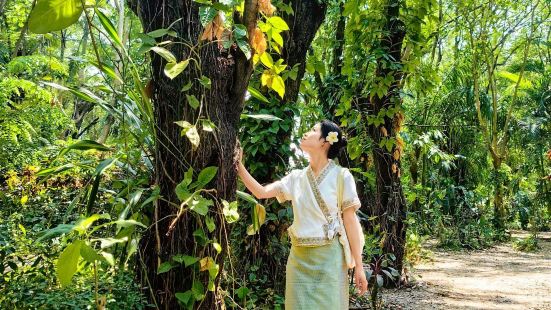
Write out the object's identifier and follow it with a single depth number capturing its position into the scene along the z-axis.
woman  2.86
